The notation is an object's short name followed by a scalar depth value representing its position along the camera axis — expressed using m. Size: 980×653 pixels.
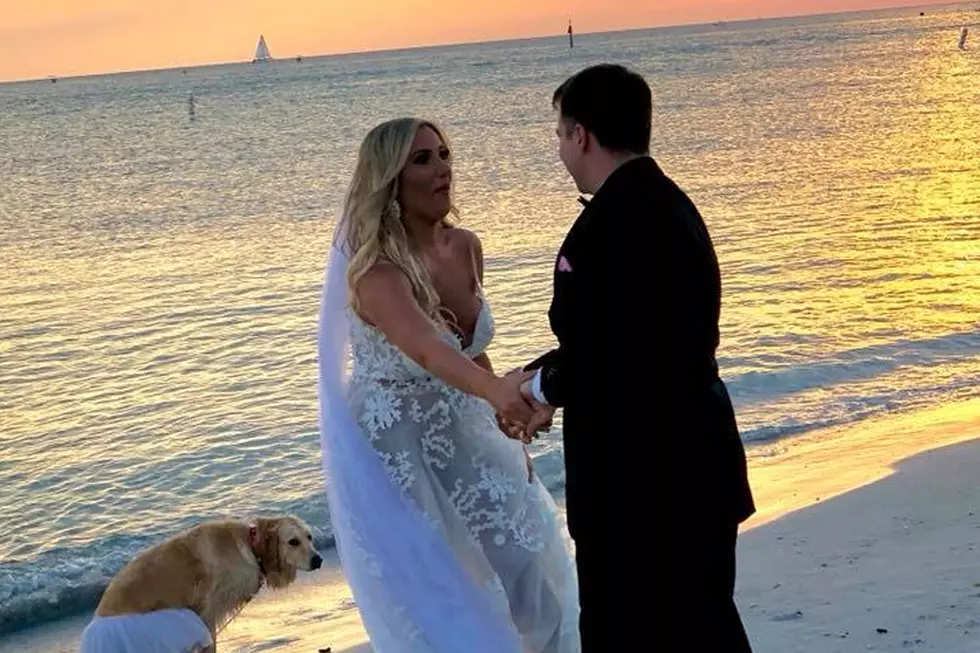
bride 3.81
